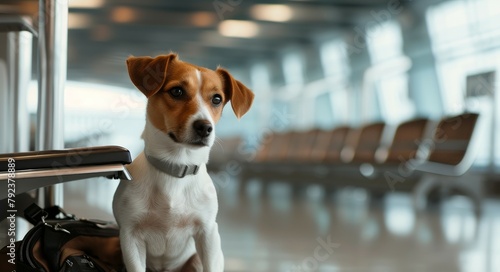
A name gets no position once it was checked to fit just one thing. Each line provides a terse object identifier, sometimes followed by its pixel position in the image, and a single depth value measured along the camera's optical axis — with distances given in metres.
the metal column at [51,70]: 2.16
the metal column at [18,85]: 2.48
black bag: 1.70
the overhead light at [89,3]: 14.87
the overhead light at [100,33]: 16.87
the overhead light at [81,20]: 15.95
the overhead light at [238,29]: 19.47
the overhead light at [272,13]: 17.38
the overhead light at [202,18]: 17.45
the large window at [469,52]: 12.52
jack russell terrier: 1.67
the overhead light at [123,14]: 16.91
